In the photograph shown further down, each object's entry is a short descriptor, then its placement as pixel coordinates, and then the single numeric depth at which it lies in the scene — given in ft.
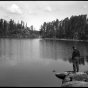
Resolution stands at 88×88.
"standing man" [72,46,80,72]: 43.70
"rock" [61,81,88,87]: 30.62
